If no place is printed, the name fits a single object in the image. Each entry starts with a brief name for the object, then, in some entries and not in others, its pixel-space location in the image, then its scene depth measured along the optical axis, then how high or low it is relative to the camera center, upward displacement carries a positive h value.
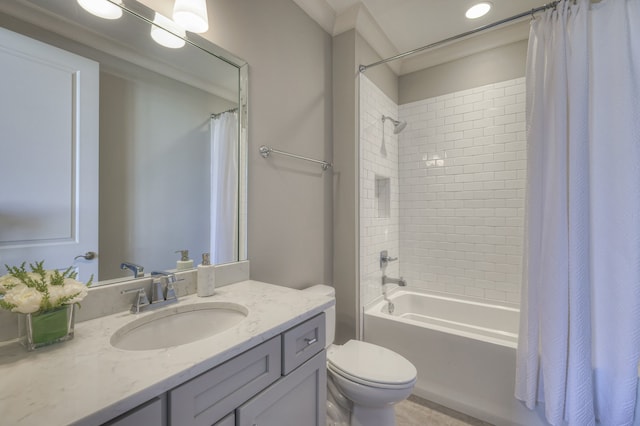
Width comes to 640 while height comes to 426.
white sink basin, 0.92 -0.40
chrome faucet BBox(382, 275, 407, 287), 2.34 -0.58
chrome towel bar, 1.58 +0.36
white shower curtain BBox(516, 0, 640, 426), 1.28 -0.05
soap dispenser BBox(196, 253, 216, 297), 1.17 -0.28
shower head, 2.43 +0.80
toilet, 1.32 -0.82
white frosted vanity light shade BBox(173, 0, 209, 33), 1.11 +0.80
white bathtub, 1.63 -0.93
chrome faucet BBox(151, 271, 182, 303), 1.05 -0.28
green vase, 0.70 -0.29
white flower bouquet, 0.68 -0.20
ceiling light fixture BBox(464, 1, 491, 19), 1.95 +1.45
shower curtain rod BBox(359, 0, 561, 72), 1.55 +1.11
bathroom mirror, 0.86 +0.24
